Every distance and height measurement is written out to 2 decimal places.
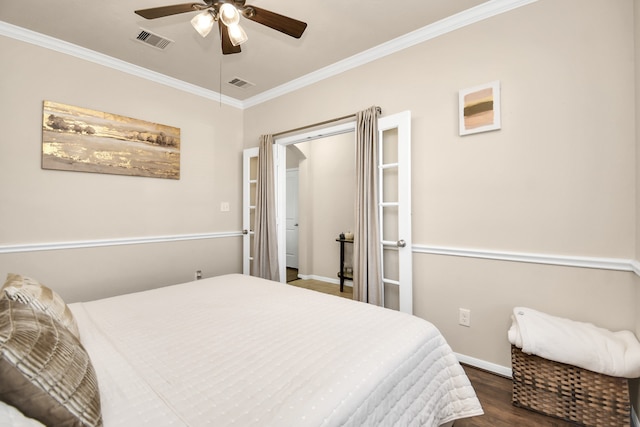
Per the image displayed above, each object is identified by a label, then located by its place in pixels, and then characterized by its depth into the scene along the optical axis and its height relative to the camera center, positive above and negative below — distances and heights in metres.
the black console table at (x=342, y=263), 4.15 -0.72
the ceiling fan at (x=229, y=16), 1.59 +1.15
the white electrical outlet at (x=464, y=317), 2.24 -0.81
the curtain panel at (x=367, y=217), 2.56 -0.03
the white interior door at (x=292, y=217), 5.68 -0.06
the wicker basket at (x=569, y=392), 1.52 -1.01
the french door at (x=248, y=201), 3.80 +0.17
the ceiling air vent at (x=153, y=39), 2.44 +1.53
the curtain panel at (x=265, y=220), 3.48 -0.08
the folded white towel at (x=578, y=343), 1.47 -0.72
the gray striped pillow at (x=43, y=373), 0.65 -0.40
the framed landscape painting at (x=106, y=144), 2.52 +0.70
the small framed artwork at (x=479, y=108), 2.11 +0.79
